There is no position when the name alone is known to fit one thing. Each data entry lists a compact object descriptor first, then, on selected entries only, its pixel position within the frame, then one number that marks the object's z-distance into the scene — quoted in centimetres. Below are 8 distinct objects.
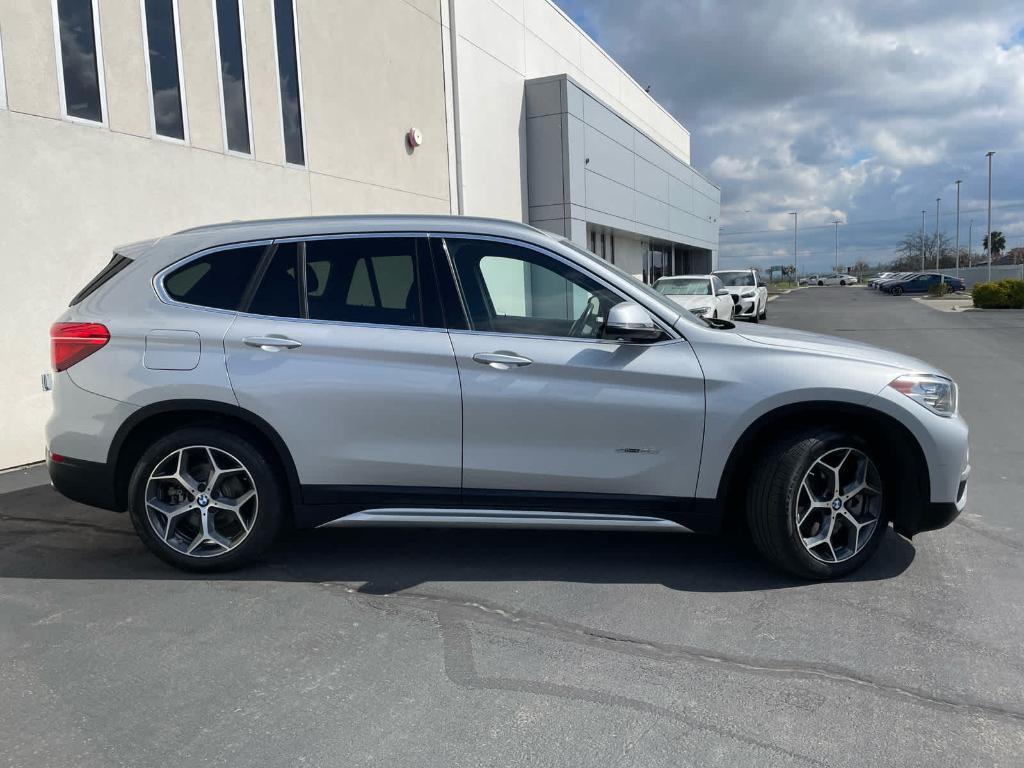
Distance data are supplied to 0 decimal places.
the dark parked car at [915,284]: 5328
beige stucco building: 706
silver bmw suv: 382
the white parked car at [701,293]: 1700
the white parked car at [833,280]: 9306
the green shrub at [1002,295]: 2895
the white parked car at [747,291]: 2272
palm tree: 10395
